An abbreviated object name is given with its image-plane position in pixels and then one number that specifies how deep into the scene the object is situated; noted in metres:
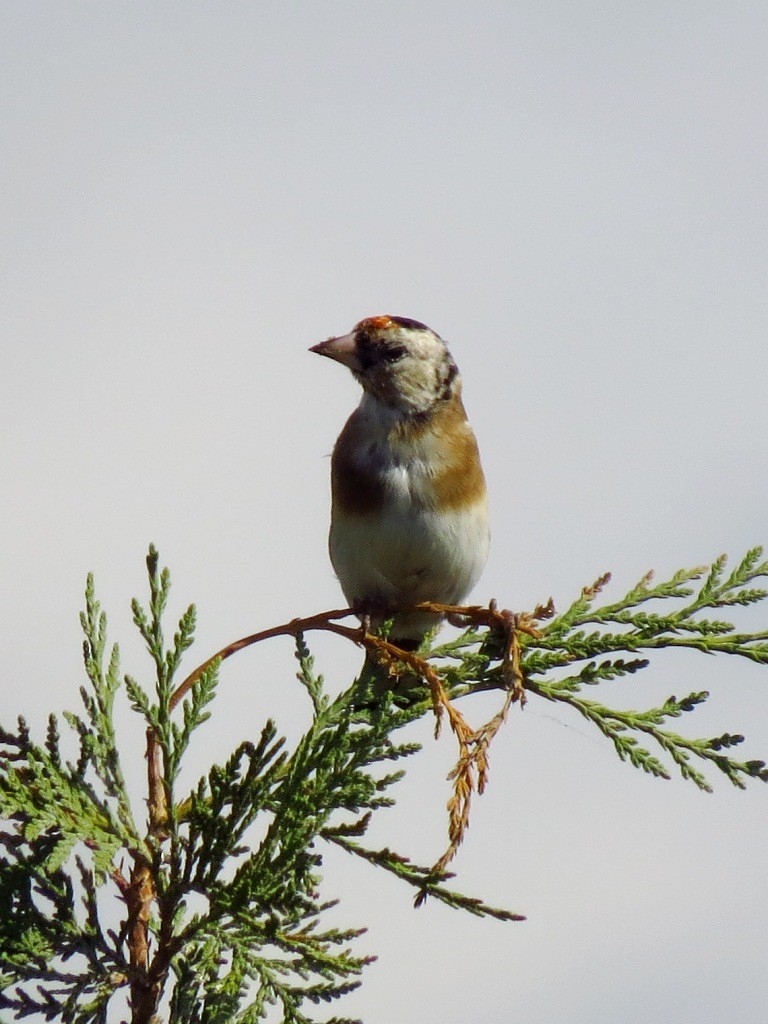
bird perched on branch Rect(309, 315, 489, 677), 9.78
